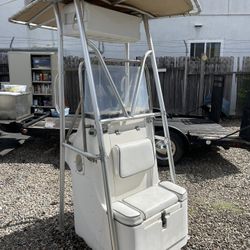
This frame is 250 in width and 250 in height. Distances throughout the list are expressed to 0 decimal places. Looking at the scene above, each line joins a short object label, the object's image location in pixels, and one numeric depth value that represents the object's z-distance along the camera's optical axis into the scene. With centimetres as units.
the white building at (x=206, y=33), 988
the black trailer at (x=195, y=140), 474
